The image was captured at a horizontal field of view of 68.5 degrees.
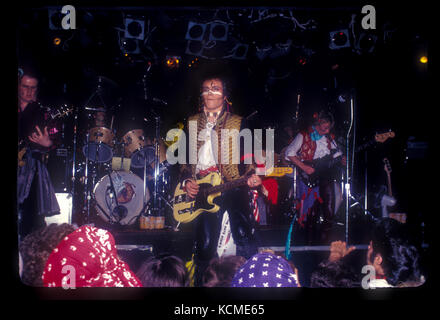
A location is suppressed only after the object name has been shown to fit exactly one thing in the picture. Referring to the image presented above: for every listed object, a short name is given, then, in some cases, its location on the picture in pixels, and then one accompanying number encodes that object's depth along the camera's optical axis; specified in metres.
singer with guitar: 2.84
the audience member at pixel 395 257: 2.00
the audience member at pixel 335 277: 2.07
